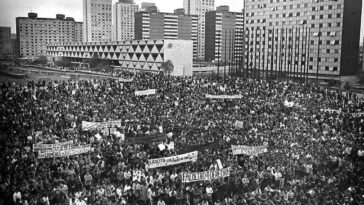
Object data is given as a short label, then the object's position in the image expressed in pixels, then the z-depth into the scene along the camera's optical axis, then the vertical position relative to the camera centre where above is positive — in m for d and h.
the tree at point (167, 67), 63.51 -0.50
